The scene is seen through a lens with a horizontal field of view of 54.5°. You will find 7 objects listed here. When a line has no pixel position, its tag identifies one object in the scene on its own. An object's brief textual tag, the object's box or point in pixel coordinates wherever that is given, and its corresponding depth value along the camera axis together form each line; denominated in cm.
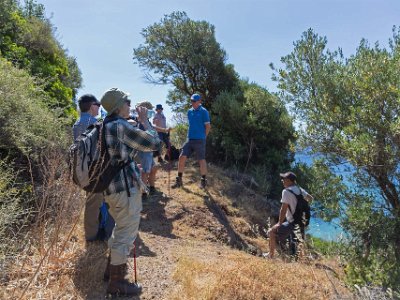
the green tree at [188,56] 1430
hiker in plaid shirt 366
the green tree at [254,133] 1326
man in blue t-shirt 864
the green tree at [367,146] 429
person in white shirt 669
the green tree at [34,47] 901
